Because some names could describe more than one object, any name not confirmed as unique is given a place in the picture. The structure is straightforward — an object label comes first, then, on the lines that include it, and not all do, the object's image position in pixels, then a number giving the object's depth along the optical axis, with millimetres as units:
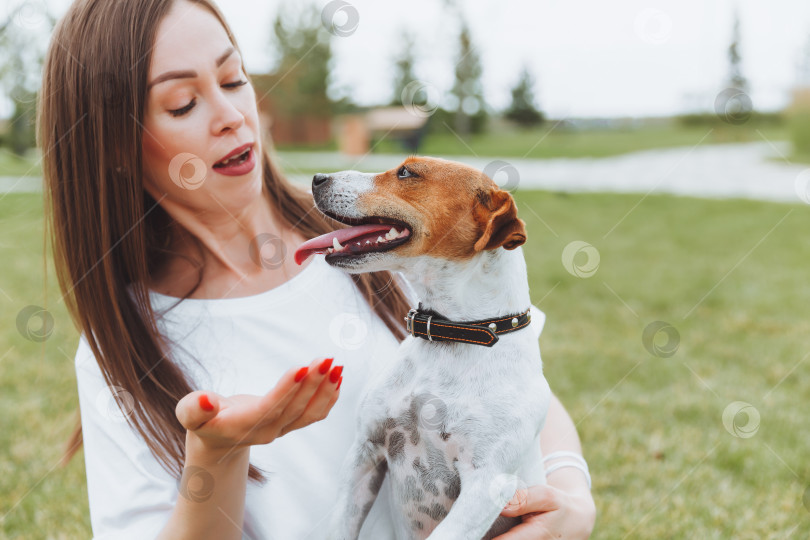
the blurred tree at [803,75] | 10895
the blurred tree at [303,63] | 17328
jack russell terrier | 1562
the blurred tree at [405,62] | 15458
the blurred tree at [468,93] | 11609
